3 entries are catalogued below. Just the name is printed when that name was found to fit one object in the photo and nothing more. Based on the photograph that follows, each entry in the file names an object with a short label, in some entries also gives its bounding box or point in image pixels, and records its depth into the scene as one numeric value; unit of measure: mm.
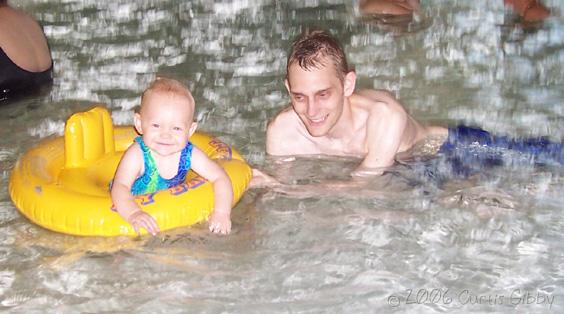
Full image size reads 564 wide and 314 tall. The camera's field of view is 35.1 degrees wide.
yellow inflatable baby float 3547
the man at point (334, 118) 3859
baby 3510
